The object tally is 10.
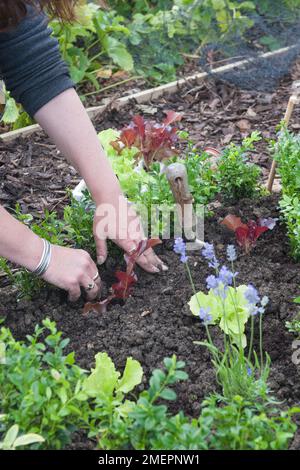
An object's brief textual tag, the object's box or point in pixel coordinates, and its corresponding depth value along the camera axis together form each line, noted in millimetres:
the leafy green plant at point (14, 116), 3850
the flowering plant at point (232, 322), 1769
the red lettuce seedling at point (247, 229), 2541
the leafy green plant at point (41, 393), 1516
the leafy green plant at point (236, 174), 2719
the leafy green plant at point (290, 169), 2490
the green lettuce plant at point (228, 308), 2089
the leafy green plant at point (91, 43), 4257
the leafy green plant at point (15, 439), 1466
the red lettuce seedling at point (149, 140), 3002
